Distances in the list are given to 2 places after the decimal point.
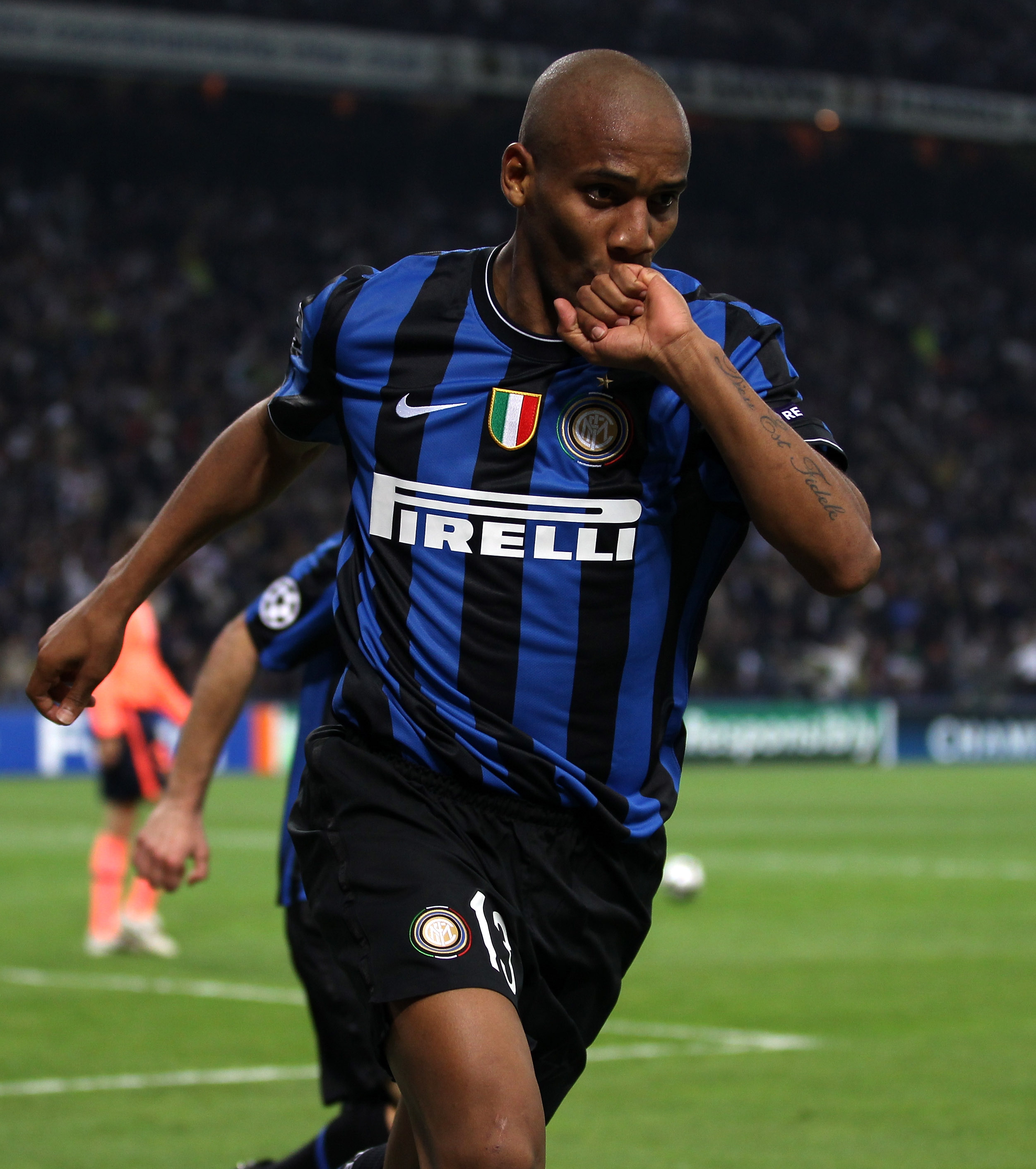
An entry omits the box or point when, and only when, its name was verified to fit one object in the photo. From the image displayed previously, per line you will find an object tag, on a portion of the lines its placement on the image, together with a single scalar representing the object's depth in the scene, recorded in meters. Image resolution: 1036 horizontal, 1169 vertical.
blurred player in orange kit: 20.87
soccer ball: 24.33
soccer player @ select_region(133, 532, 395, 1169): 8.77
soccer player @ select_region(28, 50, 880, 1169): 5.91
